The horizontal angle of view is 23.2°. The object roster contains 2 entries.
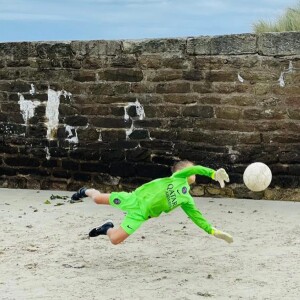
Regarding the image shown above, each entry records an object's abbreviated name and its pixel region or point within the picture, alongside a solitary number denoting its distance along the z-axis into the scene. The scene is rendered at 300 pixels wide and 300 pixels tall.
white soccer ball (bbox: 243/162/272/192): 6.38
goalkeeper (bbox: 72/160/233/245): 6.20
